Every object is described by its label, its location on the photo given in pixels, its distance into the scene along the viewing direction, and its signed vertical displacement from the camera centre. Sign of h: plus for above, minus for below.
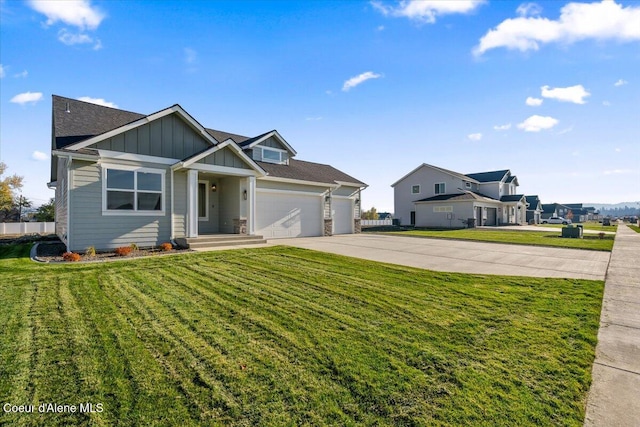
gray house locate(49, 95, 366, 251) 9.34 +1.38
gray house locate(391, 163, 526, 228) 30.44 +2.15
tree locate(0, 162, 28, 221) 28.80 +2.05
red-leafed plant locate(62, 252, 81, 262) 7.94 -1.11
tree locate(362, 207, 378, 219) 52.97 +0.54
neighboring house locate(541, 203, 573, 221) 63.28 +1.59
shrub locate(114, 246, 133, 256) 8.80 -1.05
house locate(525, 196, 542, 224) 47.75 +1.38
